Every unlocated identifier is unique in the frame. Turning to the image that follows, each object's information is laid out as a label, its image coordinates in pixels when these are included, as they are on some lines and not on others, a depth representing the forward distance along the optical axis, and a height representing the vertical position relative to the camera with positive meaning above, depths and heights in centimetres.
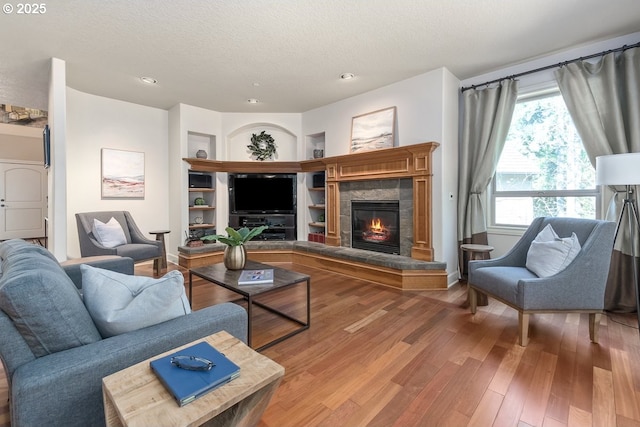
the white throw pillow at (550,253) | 233 -39
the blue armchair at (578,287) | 220 -61
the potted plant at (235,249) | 270 -39
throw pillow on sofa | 116 -38
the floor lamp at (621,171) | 213 +26
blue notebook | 84 -52
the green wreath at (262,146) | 538 +111
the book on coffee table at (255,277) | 237 -59
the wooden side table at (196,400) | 79 -55
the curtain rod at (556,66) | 275 +151
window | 317 +42
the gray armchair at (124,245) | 373 -48
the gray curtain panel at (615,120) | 273 +82
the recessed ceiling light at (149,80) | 377 +165
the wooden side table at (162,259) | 428 -78
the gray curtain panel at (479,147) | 351 +73
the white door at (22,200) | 712 +18
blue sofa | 90 -50
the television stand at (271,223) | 538 -31
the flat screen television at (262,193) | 536 +24
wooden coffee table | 221 -62
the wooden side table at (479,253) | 301 -50
